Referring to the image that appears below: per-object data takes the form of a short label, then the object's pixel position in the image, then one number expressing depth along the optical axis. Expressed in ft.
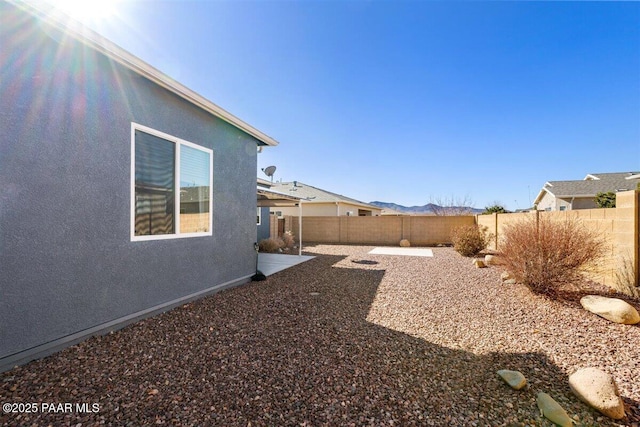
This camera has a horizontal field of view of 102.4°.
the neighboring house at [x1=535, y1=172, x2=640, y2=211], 70.03
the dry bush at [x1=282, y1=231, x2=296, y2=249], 47.37
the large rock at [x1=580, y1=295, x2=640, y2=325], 13.15
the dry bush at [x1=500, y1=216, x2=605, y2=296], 17.16
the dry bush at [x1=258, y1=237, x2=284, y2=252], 42.14
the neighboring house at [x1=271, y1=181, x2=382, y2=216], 68.54
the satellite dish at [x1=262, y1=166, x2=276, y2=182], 33.99
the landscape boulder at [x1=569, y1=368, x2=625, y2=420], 7.28
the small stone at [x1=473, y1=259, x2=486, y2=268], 28.99
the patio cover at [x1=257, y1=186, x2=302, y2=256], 29.50
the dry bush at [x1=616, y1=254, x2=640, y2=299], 16.60
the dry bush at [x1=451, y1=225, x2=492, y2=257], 37.24
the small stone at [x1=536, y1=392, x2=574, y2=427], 7.04
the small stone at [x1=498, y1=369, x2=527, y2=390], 8.56
